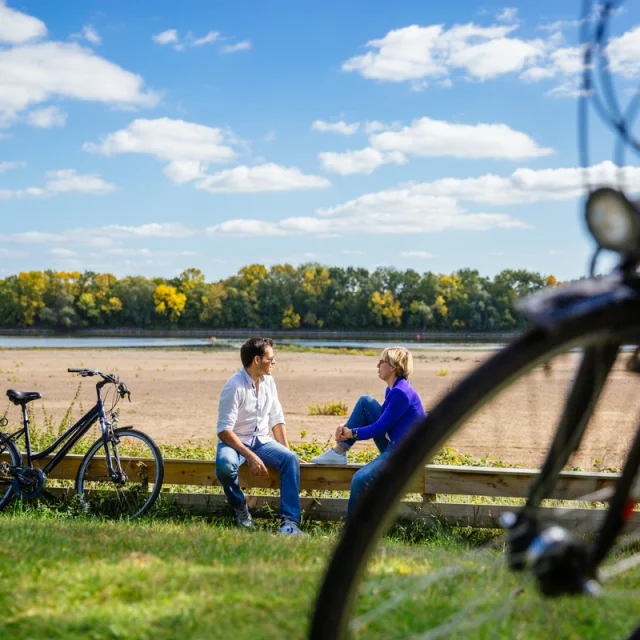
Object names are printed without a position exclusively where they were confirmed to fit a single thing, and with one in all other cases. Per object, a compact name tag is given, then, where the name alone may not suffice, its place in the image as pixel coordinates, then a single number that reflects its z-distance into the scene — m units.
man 5.59
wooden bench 5.36
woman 5.45
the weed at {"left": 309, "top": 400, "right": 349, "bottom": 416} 14.30
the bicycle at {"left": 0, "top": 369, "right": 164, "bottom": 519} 6.07
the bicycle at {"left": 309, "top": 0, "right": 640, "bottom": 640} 1.51
